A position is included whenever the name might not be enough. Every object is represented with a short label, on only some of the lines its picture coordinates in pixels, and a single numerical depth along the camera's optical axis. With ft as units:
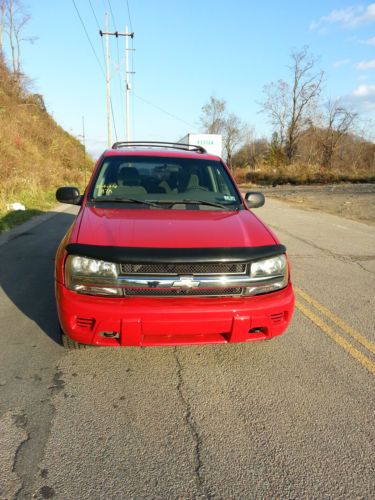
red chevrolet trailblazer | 8.82
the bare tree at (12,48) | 116.88
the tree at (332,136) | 175.11
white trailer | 83.35
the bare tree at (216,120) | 225.35
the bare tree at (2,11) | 121.48
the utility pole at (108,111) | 102.94
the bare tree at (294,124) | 180.86
